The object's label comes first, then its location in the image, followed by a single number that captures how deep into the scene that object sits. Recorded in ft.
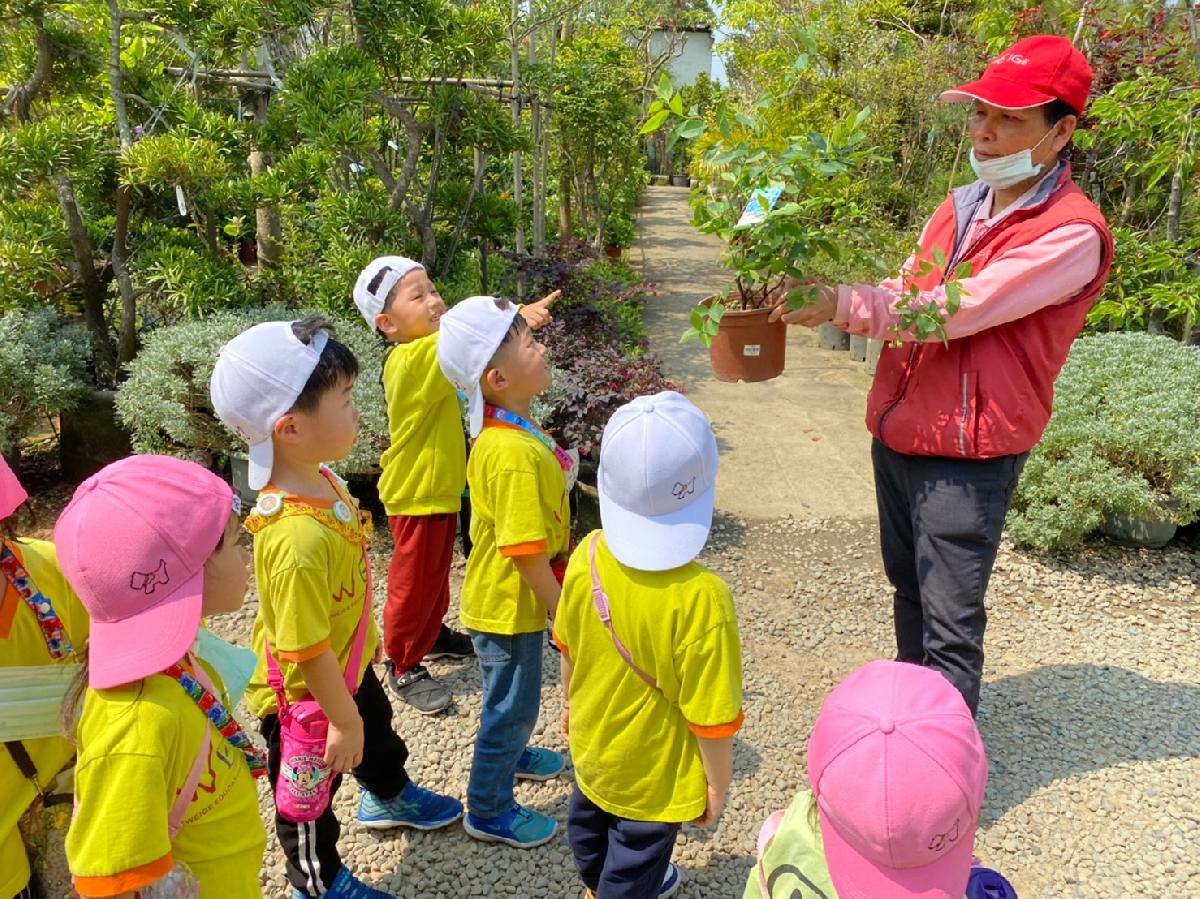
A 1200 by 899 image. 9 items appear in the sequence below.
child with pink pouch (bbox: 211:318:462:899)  5.67
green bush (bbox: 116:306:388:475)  13.01
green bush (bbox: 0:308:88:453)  13.84
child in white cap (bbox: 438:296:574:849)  6.63
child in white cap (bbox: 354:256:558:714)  9.05
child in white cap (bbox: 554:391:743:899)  5.01
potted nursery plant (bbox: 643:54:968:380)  6.23
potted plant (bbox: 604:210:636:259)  36.81
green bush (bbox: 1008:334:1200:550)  12.85
